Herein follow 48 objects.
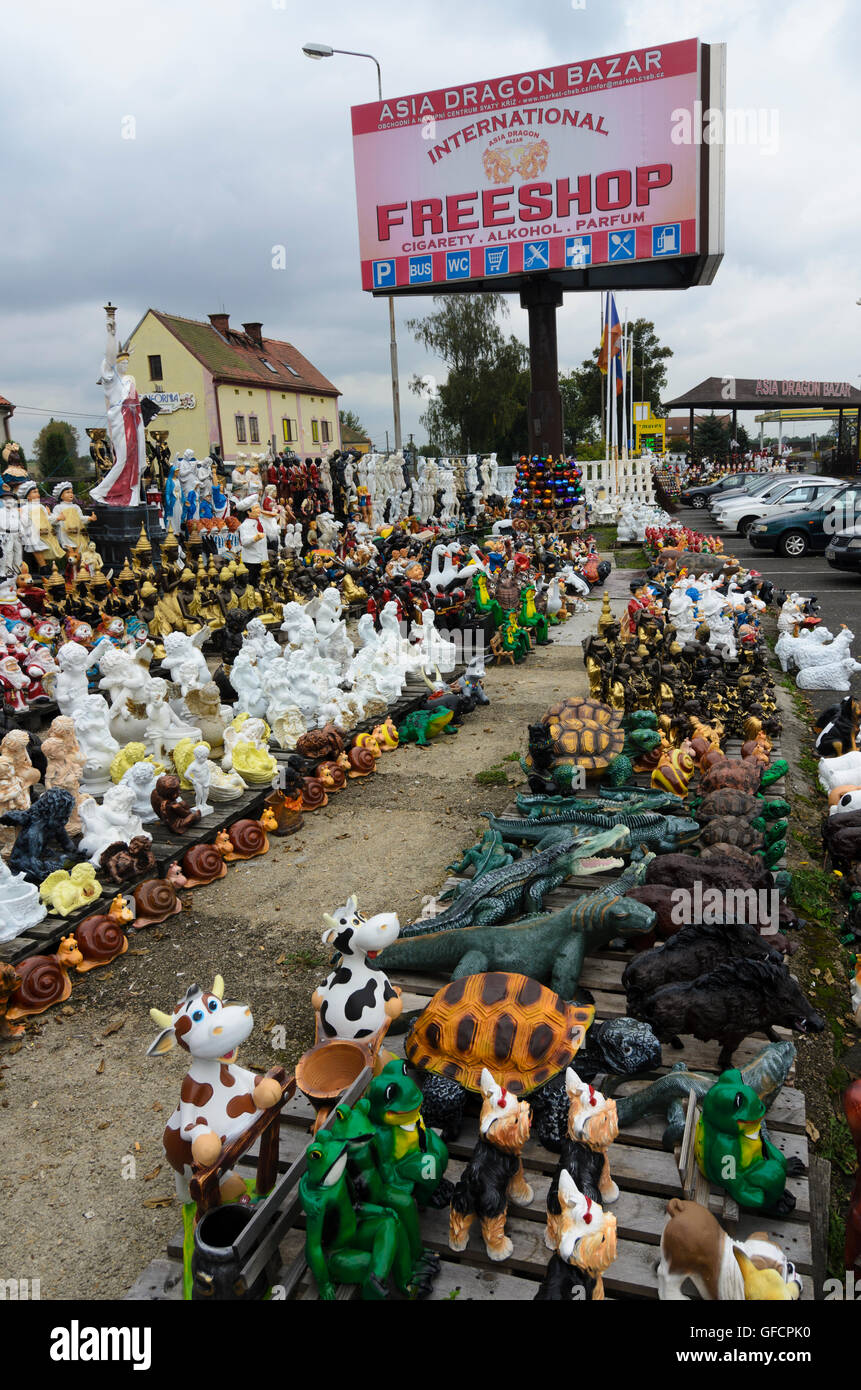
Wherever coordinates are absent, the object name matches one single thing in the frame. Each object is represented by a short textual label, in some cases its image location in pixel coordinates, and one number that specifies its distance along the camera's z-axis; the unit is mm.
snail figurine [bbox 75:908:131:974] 4590
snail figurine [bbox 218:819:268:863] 5801
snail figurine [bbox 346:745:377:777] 7113
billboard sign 20188
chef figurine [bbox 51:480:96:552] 11789
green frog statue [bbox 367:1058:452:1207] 2576
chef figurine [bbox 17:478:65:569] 11359
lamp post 17891
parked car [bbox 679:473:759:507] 33219
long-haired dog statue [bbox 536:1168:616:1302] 2283
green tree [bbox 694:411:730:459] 57250
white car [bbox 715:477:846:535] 20547
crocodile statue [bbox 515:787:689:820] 5379
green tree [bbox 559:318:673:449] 55269
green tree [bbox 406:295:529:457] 40688
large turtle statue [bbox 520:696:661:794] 6078
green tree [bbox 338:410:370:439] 66375
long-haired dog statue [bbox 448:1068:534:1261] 2578
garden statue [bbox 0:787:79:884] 4883
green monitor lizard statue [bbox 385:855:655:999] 3760
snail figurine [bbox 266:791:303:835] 6195
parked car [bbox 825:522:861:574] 14391
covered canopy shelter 40656
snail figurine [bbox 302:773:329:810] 6555
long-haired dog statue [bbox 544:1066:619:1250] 2514
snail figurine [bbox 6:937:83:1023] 4242
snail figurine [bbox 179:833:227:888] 5434
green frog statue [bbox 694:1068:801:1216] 2604
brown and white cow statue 2691
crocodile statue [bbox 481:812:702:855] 4793
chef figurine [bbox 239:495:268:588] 12938
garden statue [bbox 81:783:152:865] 5164
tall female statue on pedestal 12523
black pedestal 12742
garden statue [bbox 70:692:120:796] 6312
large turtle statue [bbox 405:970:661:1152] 3068
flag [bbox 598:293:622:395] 25750
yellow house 32438
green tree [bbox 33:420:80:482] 43188
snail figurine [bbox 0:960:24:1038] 4141
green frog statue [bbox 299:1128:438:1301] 2428
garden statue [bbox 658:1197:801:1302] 2203
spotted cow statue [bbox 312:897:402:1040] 3227
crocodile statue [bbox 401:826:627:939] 4258
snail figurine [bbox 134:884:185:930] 4949
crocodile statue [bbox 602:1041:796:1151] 3000
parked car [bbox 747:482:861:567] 17703
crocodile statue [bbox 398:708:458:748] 8039
